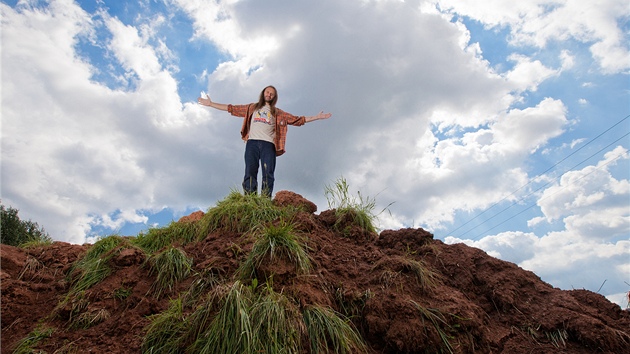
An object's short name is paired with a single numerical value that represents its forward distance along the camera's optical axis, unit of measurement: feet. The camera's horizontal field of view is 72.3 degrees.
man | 25.80
